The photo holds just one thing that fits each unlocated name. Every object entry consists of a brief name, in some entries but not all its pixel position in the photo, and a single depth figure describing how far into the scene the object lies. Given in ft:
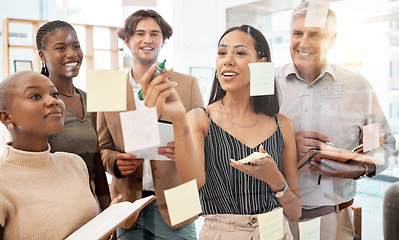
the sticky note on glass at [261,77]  4.22
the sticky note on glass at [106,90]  3.29
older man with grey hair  4.77
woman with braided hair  3.09
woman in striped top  4.06
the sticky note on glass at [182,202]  3.76
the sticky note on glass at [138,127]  3.47
